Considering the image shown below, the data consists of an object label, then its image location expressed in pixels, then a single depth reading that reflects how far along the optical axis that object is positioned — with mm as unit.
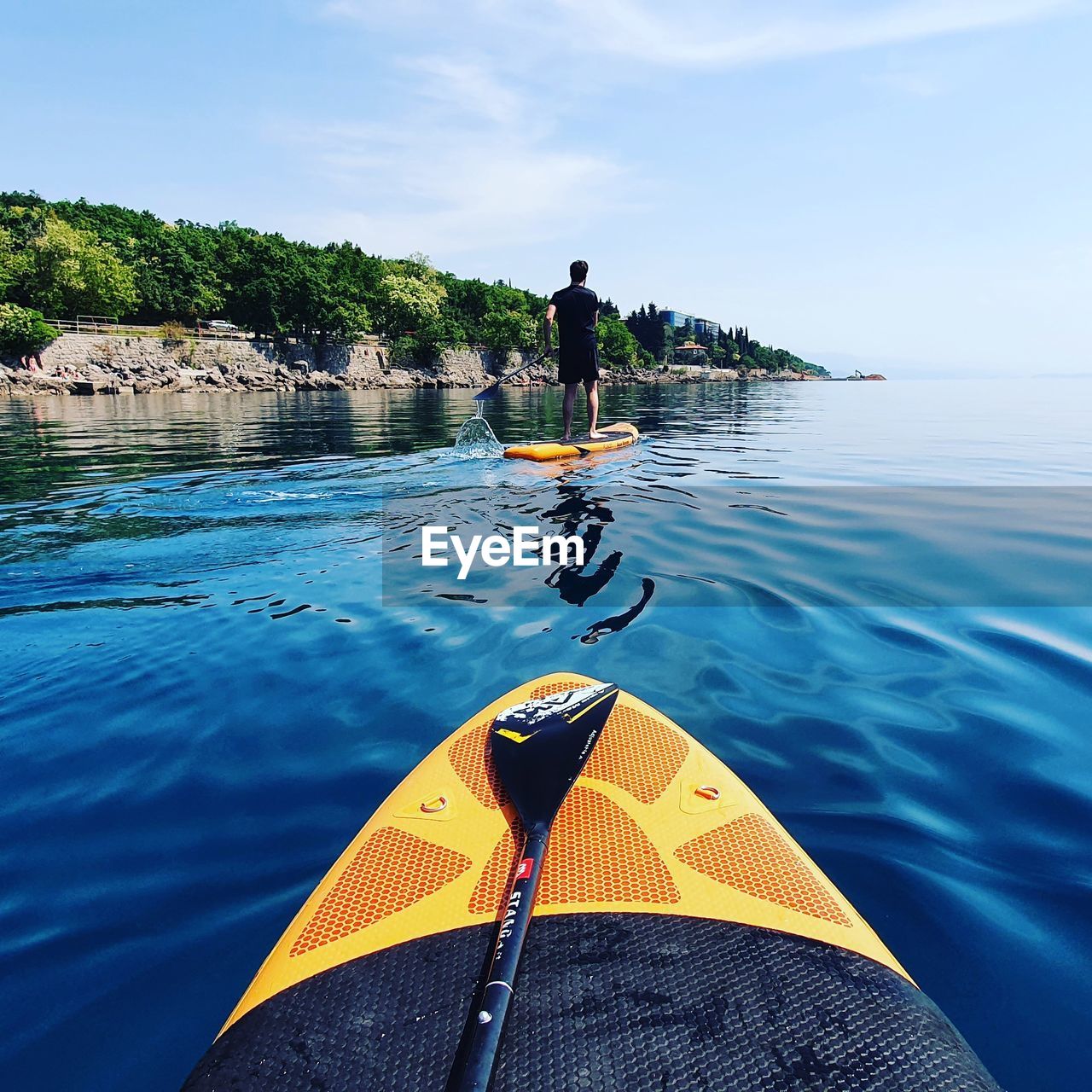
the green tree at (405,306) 68000
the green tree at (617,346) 95938
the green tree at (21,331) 38125
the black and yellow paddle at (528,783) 1250
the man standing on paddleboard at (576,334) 10172
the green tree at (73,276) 45812
